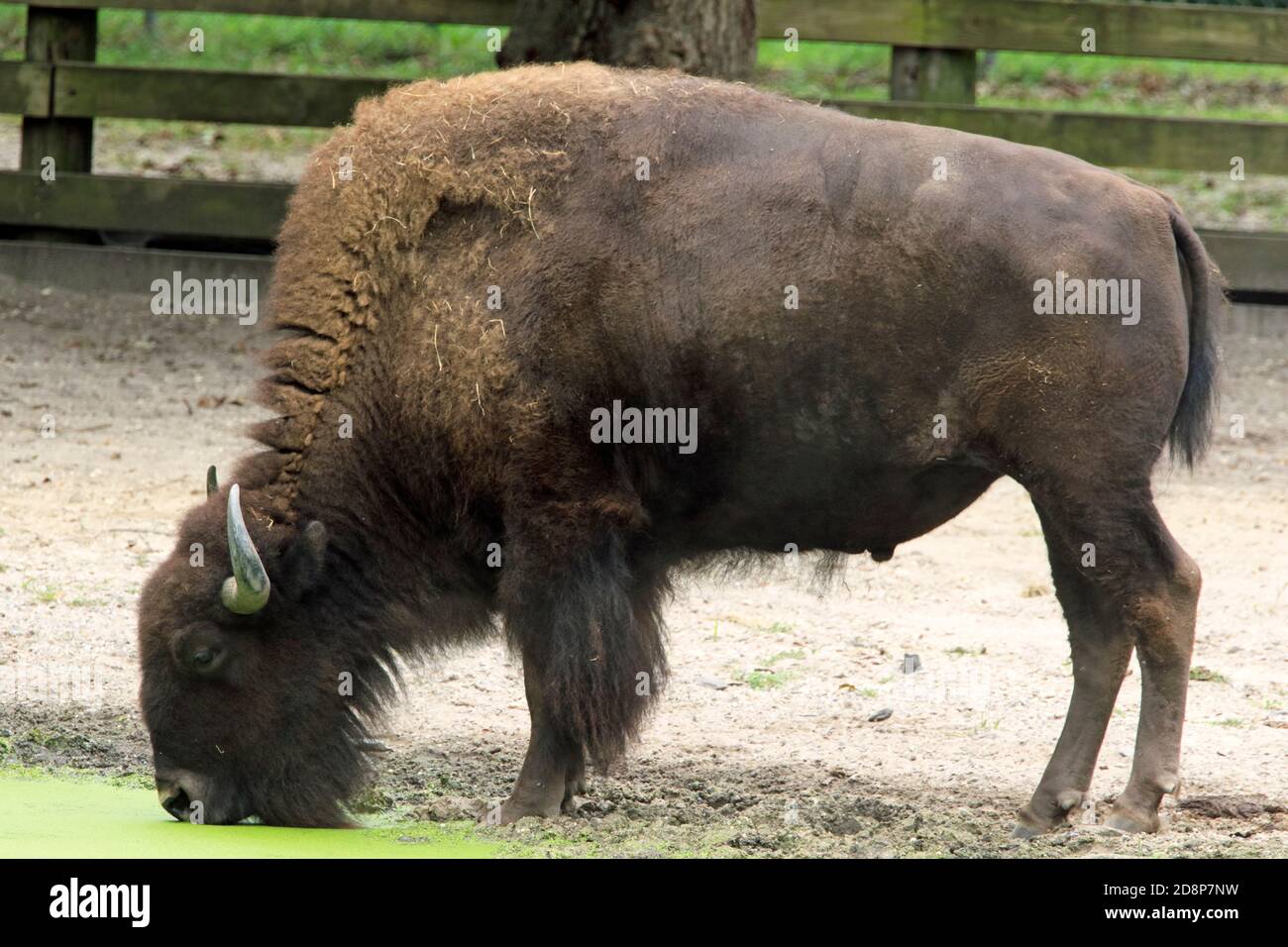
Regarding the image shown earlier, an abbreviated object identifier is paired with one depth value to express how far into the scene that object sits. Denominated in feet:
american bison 30.17
